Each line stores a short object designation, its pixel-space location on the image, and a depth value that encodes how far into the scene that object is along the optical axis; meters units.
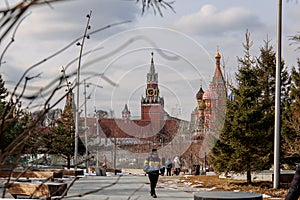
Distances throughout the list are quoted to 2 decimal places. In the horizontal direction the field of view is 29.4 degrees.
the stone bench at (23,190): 10.14
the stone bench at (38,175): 17.59
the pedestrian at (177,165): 30.28
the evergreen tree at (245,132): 18.59
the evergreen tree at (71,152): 32.56
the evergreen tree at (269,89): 18.70
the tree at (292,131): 18.11
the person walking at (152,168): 14.67
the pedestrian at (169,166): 29.39
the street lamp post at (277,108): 16.45
